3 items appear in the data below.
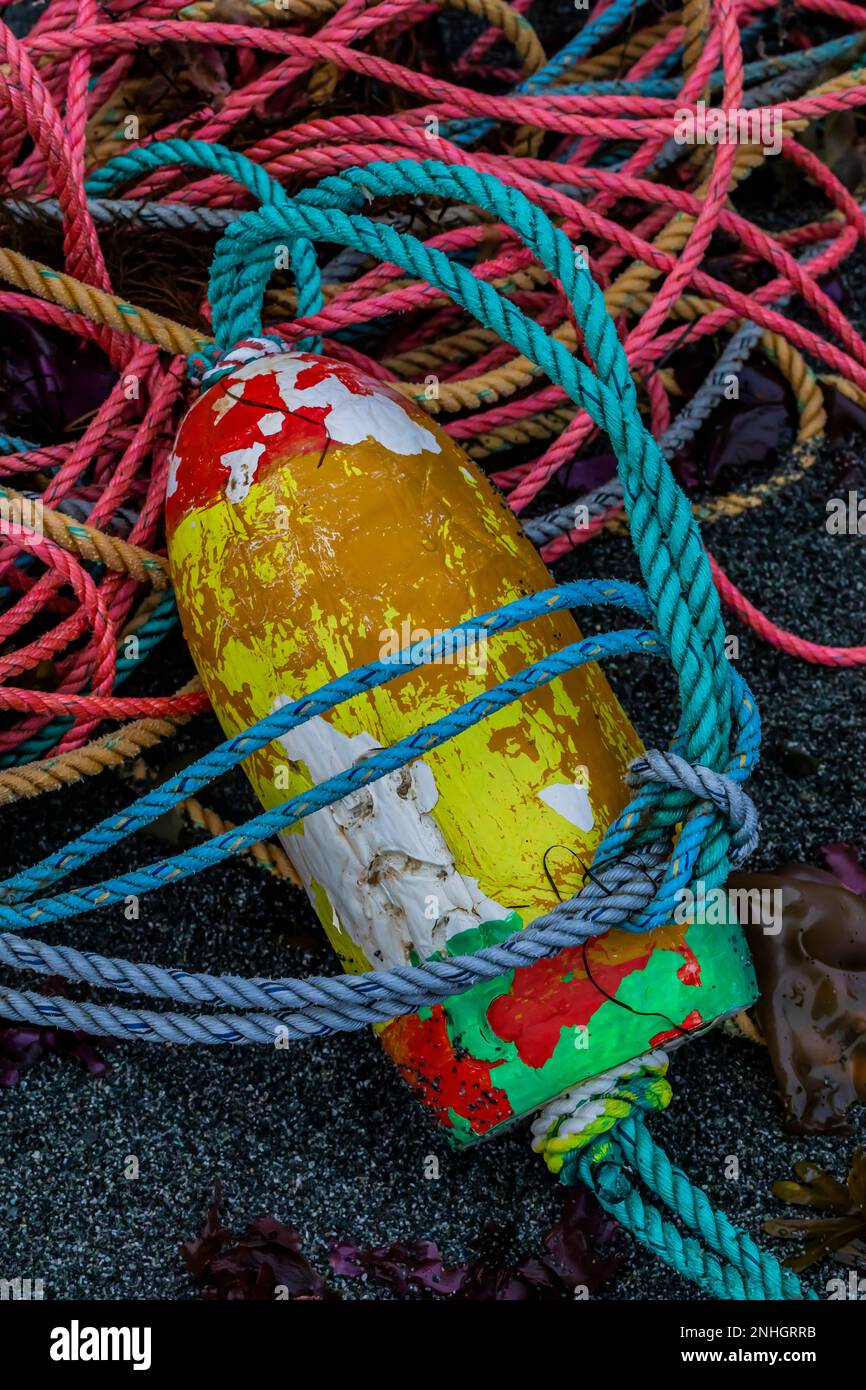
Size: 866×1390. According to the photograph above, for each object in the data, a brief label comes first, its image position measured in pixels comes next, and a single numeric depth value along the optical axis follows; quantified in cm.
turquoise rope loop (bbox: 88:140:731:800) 89
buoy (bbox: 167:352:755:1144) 89
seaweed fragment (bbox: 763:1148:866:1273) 94
